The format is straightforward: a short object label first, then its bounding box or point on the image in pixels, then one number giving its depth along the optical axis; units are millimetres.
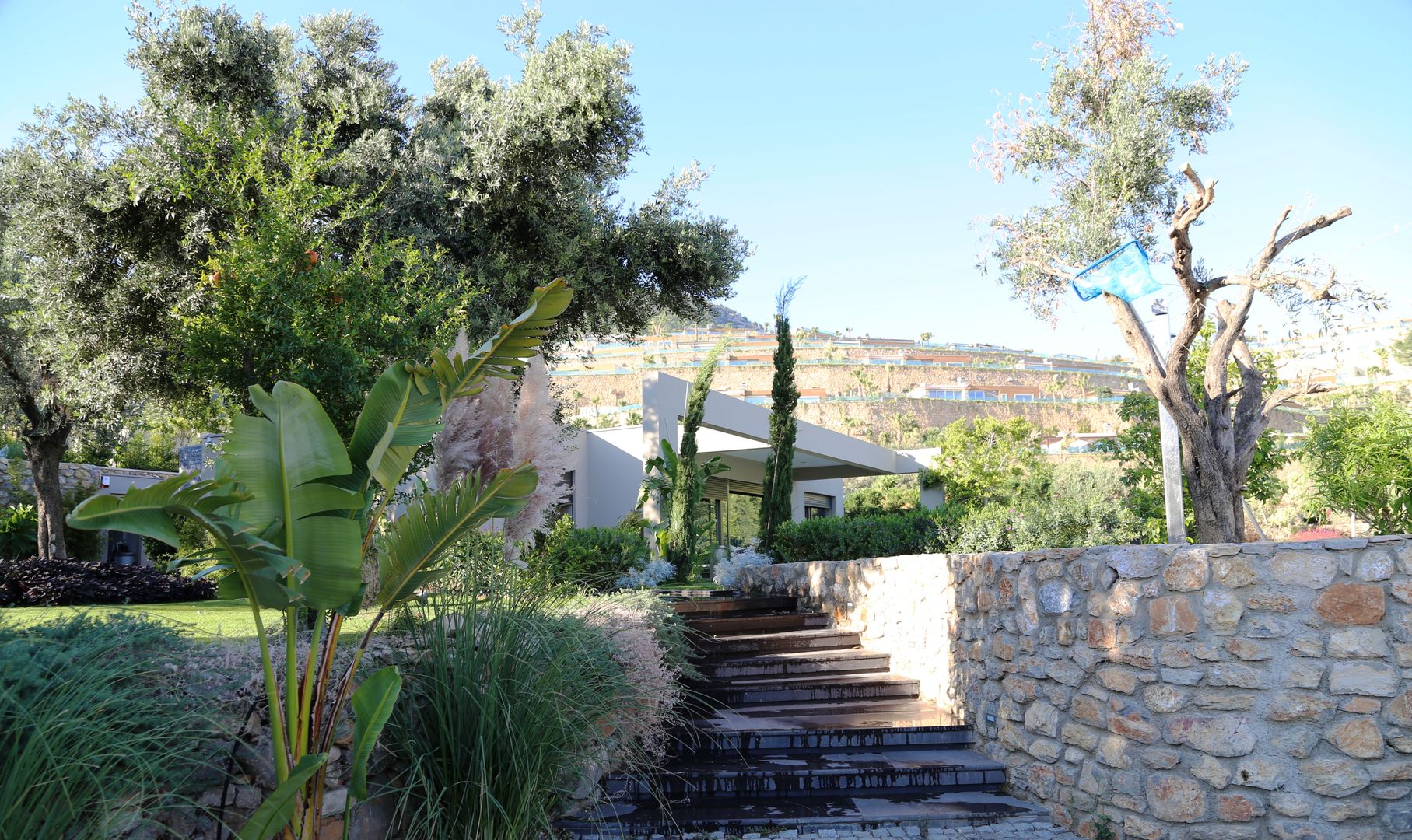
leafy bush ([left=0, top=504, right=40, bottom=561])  15172
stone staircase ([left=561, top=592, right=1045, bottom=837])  5305
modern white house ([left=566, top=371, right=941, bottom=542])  15734
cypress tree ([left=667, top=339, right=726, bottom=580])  13180
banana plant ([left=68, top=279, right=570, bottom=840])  2791
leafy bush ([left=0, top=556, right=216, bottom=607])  8023
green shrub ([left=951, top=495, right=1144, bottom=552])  10125
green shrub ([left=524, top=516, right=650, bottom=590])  10203
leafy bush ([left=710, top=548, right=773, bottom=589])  12312
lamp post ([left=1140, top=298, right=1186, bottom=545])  7406
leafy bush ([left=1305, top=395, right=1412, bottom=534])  8070
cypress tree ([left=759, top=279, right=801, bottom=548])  13445
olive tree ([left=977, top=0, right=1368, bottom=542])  9328
